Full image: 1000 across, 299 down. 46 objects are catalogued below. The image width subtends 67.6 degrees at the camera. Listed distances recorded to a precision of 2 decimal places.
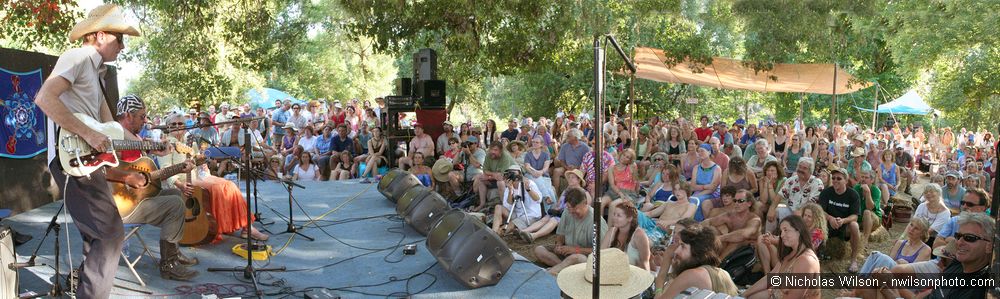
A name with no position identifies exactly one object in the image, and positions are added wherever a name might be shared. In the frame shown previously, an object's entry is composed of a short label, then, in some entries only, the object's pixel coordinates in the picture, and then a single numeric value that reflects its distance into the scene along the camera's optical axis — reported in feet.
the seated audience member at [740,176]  26.71
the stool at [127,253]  15.73
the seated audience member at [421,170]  34.35
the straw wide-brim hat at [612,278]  13.47
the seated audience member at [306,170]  39.50
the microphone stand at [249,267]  15.96
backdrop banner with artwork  20.44
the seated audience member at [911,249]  17.50
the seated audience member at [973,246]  13.71
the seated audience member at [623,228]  19.79
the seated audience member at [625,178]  29.43
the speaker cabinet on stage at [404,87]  43.73
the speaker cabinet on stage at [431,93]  40.98
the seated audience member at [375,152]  38.98
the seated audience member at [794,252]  15.30
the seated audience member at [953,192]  27.40
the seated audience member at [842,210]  23.09
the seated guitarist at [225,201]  20.06
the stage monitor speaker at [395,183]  28.50
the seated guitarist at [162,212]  15.52
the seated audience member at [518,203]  26.78
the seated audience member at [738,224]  21.75
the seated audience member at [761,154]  31.96
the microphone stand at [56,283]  14.03
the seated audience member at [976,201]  21.40
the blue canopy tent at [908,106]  74.13
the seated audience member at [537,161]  31.78
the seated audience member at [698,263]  14.11
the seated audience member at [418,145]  37.14
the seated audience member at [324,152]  40.34
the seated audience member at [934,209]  22.56
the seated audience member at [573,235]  21.01
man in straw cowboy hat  11.27
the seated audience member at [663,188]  27.73
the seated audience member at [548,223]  26.07
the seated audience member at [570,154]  33.63
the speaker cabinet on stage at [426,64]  41.93
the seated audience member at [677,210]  25.08
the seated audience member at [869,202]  25.08
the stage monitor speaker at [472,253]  17.13
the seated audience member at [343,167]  39.01
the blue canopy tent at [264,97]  84.64
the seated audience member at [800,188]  24.88
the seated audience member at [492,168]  30.99
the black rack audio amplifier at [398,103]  40.52
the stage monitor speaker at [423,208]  23.27
